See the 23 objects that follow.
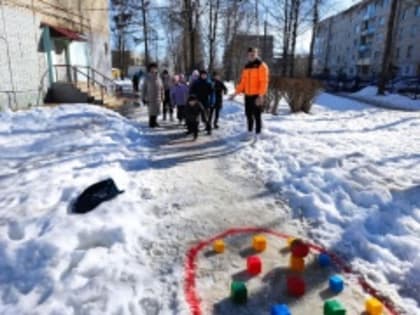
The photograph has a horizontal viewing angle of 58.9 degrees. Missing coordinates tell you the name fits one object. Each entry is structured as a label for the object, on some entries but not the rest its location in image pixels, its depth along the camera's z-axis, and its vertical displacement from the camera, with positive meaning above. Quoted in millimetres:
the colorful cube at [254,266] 3162 -1696
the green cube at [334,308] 2467 -1587
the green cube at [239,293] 2762 -1677
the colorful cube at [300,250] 3277 -1620
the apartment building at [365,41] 51562 +3914
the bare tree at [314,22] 29281 +3142
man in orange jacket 7703 -444
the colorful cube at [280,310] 2422 -1581
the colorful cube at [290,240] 3594 -1733
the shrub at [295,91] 13375 -1036
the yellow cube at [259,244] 3580 -1709
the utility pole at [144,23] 31688 +2886
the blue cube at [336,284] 2904 -1678
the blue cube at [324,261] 3305 -1707
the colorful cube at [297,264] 3221 -1702
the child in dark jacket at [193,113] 8781 -1235
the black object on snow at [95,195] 4172 -1587
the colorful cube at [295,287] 2871 -1691
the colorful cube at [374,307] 2594 -1652
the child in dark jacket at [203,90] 9234 -739
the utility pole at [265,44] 34838 +1716
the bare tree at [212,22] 27078 +2643
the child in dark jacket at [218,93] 10148 -876
